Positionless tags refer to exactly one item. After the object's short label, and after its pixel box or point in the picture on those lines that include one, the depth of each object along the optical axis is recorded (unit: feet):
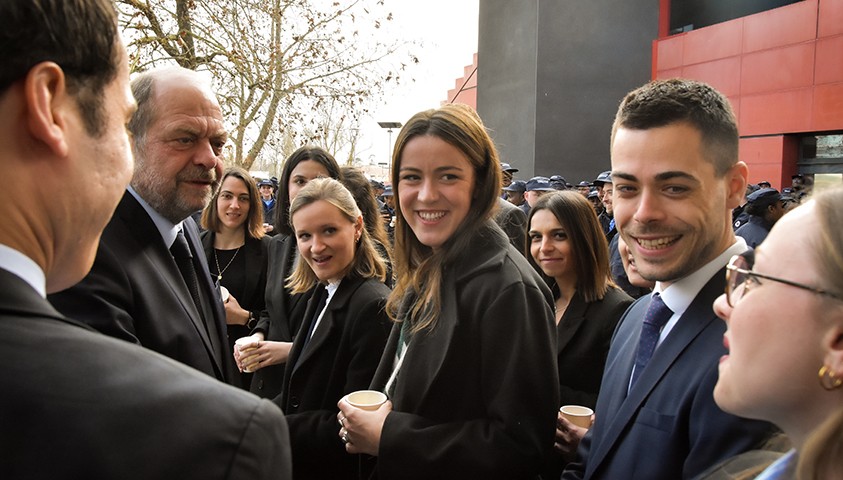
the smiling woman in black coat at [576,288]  9.61
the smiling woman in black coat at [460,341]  5.99
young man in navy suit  5.10
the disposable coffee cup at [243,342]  9.90
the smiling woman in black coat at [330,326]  8.13
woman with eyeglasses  3.49
